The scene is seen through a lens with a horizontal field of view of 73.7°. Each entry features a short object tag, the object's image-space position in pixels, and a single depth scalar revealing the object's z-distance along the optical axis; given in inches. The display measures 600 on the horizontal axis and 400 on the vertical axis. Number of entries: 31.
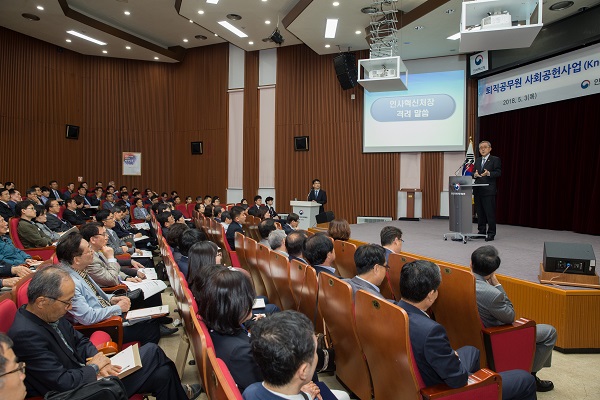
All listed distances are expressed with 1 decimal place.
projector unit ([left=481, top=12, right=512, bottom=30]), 185.0
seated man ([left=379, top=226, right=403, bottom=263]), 140.6
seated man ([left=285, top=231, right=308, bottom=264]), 141.2
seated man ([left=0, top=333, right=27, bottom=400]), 49.2
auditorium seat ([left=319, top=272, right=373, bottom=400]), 83.3
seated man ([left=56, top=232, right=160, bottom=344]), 95.3
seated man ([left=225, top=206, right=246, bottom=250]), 217.9
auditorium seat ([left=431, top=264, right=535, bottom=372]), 89.6
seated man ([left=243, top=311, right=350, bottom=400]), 50.2
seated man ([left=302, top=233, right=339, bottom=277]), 123.8
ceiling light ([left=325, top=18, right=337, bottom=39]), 340.5
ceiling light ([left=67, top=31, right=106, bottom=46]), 430.4
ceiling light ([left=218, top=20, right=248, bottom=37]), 386.6
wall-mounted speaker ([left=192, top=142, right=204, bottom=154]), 516.1
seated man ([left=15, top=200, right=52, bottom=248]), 192.5
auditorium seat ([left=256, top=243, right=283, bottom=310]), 133.7
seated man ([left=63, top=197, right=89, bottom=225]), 282.7
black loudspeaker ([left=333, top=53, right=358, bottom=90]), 397.4
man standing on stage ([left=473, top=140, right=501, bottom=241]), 209.9
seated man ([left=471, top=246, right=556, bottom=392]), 91.0
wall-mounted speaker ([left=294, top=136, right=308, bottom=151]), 446.9
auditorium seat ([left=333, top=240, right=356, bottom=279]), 144.2
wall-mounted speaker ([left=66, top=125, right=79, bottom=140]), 485.3
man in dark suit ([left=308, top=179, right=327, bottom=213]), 364.8
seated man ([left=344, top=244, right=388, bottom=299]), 97.4
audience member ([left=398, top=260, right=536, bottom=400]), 67.0
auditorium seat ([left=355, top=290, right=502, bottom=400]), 67.1
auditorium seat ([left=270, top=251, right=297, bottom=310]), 115.3
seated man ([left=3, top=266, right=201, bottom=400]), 68.0
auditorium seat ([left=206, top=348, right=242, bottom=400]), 43.4
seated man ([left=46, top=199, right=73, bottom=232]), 236.5
